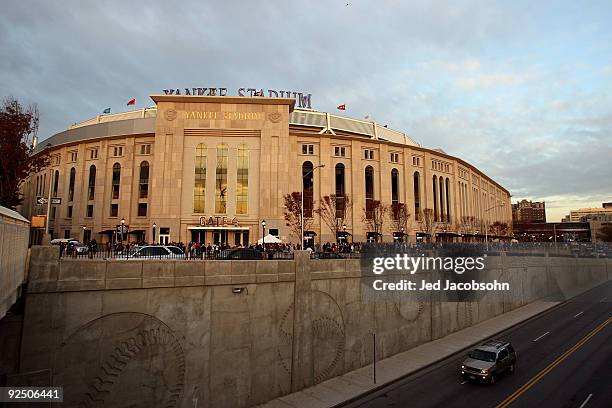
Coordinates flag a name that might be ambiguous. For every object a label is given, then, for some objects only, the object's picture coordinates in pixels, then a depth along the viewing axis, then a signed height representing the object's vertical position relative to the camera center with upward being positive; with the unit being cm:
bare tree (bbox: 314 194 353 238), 6631 +550
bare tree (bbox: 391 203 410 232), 7231 +472
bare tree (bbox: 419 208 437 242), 7788 +428
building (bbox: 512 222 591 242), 17090 +549
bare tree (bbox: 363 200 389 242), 6902 +484
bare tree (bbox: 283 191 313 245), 6000 +482
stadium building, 6259 +1238
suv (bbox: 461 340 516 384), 2150 -720
